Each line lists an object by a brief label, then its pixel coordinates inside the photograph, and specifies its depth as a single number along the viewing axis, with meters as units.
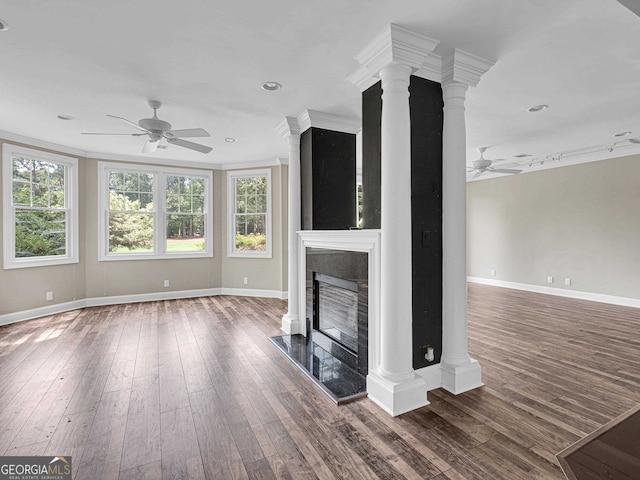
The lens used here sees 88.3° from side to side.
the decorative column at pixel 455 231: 2.78
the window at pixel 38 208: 4.86
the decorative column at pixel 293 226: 4.34
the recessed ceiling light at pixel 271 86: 3.20
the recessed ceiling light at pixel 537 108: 3.85
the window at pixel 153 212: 6.15
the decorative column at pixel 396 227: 2.46
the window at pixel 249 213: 6.84
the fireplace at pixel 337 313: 2.86
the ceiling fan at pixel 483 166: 5.63
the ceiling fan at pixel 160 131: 3.55
